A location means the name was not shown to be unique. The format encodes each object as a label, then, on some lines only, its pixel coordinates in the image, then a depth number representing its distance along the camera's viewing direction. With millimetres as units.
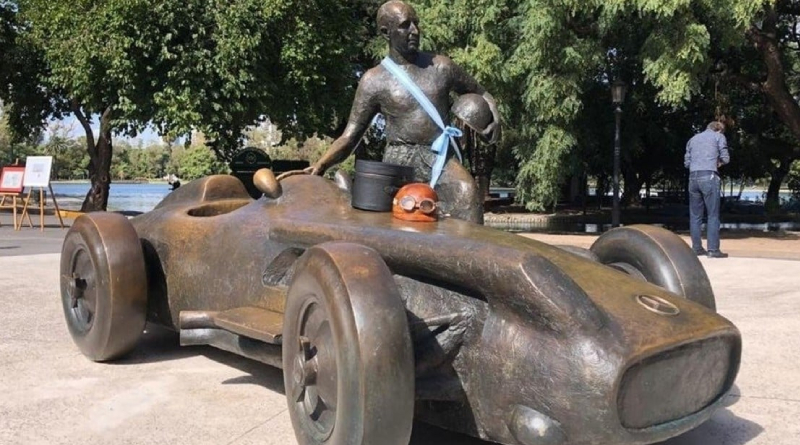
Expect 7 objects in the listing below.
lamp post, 15523
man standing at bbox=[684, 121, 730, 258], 9938
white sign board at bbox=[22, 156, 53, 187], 15367
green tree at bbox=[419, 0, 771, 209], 12945
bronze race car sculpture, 2594
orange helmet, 3652
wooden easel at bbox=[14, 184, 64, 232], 15798
